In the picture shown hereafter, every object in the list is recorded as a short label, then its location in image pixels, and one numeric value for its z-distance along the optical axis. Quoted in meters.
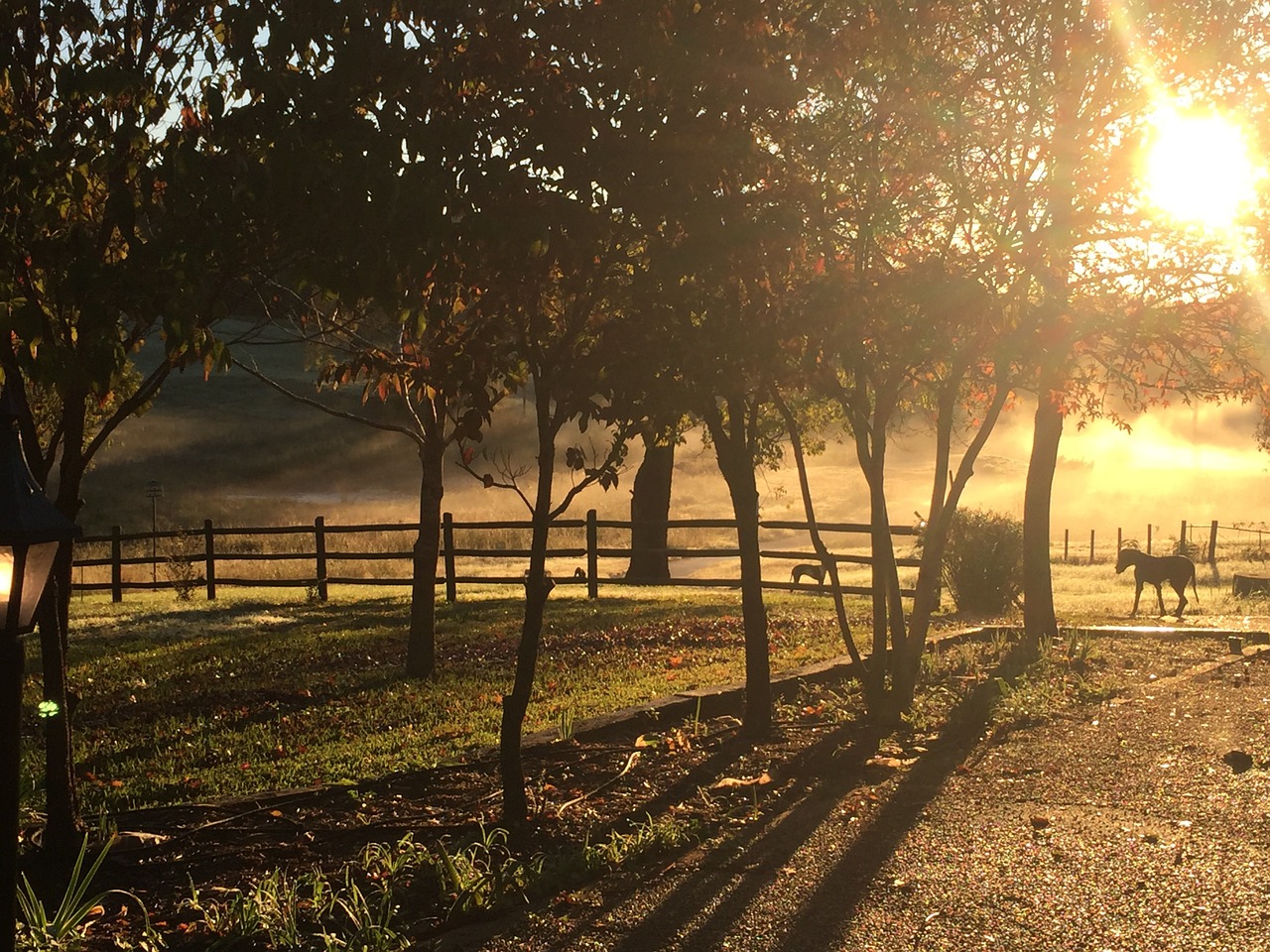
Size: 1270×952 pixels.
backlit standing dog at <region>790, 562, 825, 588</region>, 26.60
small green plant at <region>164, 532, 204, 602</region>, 25.81
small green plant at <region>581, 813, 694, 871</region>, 6.26
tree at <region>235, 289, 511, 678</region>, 6.66
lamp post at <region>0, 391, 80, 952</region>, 3.79
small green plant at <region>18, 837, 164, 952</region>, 4.83
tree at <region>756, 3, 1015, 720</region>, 8.88
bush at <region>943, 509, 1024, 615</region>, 21.02
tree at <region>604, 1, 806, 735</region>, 6.87
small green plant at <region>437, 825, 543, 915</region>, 5.57
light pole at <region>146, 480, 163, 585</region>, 29.03
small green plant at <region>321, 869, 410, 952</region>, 4.98
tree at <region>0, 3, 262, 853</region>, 5.38
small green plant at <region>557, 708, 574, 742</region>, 8.70
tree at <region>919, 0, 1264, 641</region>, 10.53
